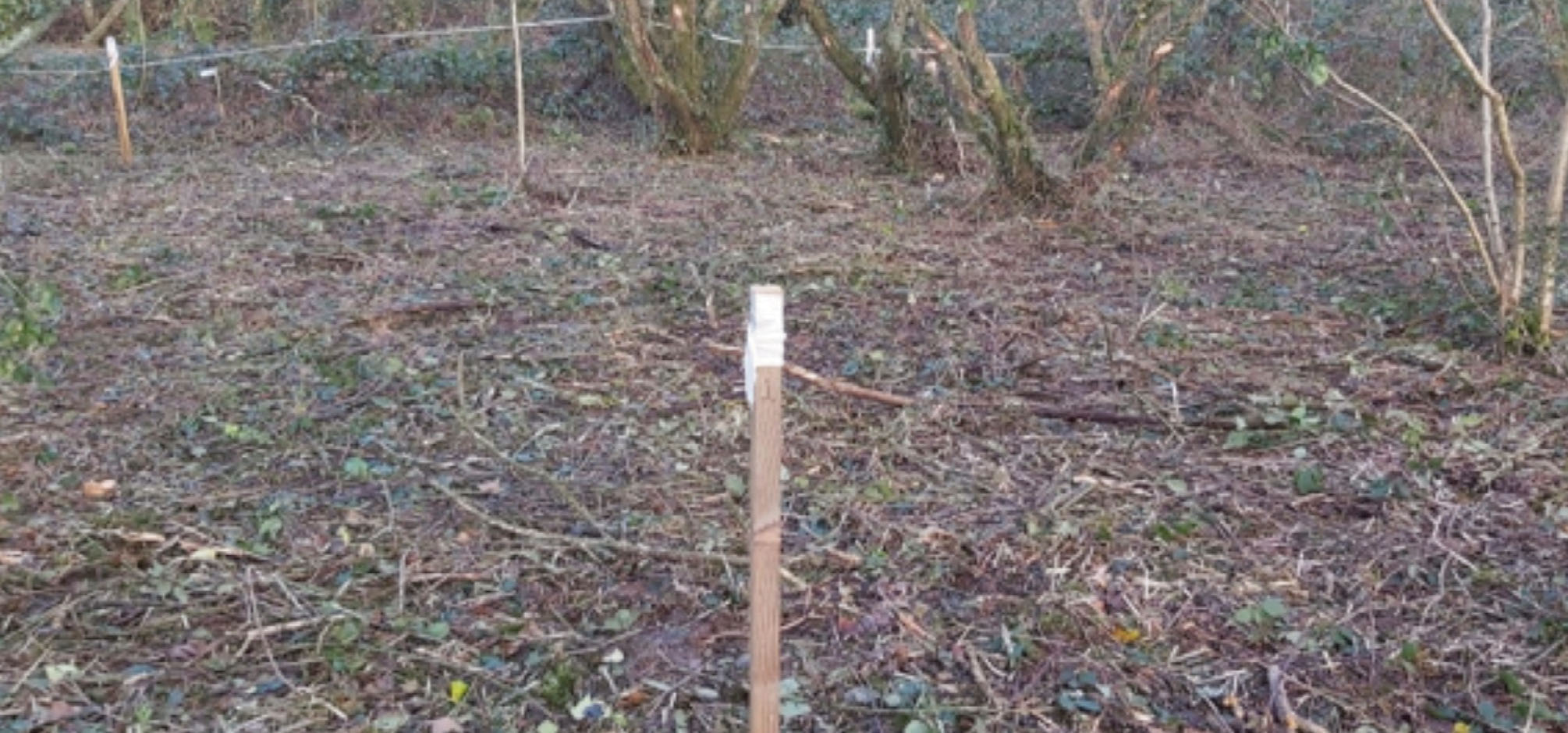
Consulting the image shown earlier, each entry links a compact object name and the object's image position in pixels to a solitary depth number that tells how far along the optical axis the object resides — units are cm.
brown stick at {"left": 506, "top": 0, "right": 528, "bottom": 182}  834
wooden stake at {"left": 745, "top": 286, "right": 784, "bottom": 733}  207
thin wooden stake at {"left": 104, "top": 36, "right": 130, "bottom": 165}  949
